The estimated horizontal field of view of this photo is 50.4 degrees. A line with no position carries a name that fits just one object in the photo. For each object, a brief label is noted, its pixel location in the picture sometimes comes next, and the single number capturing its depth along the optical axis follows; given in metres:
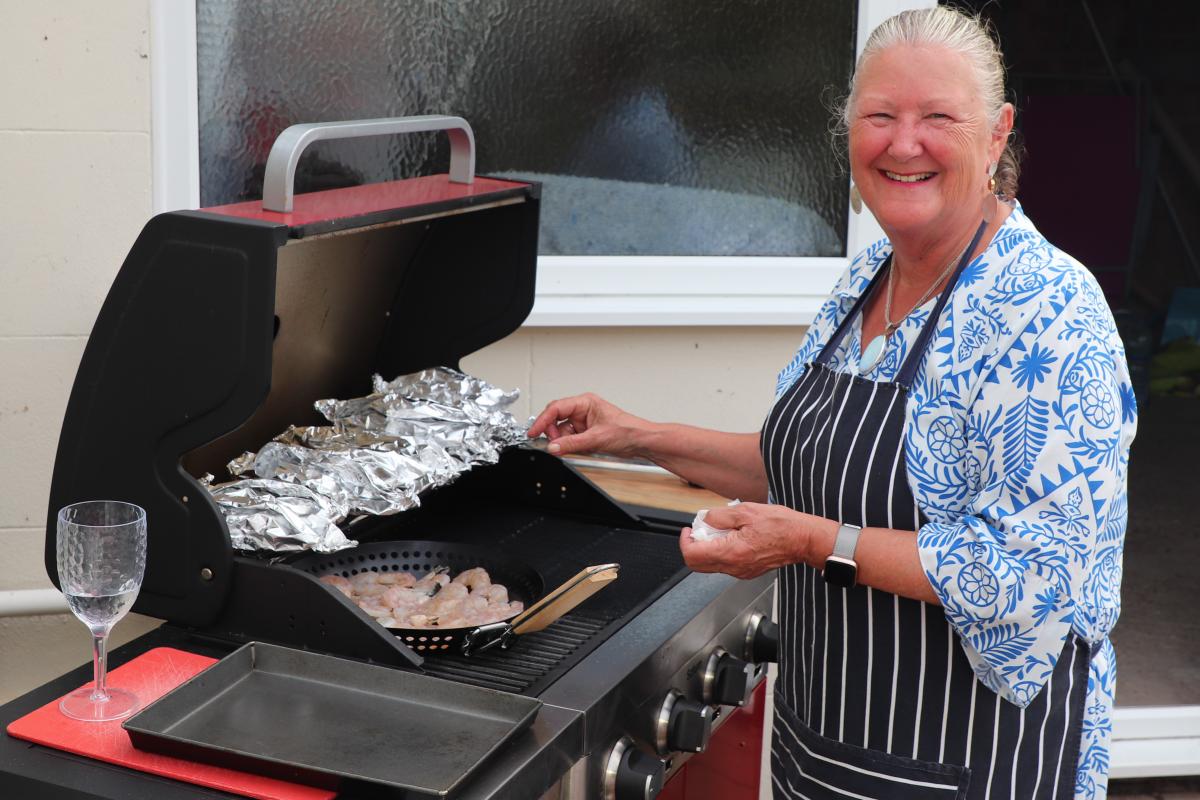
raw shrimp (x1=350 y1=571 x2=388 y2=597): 1.66
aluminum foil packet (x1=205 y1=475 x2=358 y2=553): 1.54
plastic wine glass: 1.36
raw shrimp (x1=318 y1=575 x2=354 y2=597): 1.64
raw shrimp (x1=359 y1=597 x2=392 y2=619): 1.59
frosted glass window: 2.54
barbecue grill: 1.42
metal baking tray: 1.24
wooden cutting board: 2.10
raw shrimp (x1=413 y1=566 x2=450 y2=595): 1.67
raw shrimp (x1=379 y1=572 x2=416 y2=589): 1.70
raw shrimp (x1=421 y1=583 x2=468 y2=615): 1.59
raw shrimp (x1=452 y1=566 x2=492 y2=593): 1.67
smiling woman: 1.37
